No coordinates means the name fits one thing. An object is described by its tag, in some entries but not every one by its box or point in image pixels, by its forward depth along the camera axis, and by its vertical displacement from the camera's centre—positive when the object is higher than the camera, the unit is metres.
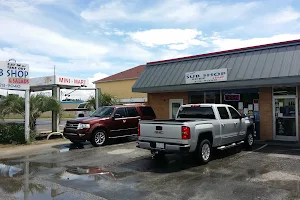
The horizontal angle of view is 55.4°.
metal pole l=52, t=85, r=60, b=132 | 17.02 -0.32
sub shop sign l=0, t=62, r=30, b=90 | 13.90 +1.69
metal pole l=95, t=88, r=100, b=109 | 18.99 +1.06
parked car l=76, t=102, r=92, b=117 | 25.12 -0.19
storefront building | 12.10 +1.22
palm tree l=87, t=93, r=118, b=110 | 23.52 +0.75
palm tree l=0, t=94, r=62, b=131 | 14.91 +0.21
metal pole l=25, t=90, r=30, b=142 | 14.27 -0.13
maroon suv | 12.78 -0.69
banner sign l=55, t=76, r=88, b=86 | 17.81 +1.86
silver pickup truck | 8.24 -0.71
